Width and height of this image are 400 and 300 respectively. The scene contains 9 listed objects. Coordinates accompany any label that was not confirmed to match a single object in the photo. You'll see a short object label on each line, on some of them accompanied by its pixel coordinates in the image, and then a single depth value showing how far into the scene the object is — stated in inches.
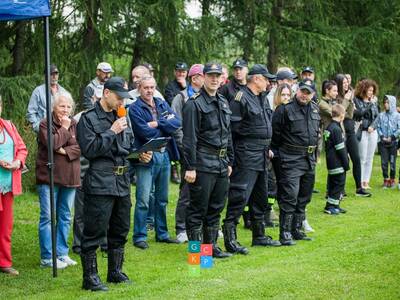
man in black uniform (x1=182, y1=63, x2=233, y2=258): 523.4
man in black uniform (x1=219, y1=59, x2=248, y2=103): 632.9
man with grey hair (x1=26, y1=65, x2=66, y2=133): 610.7
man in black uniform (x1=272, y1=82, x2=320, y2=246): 598.4
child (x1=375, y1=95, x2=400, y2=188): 905.7
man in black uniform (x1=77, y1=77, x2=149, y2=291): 450.7
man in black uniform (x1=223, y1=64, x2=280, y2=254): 567.8
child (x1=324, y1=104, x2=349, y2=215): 732.0
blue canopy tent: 464.2
